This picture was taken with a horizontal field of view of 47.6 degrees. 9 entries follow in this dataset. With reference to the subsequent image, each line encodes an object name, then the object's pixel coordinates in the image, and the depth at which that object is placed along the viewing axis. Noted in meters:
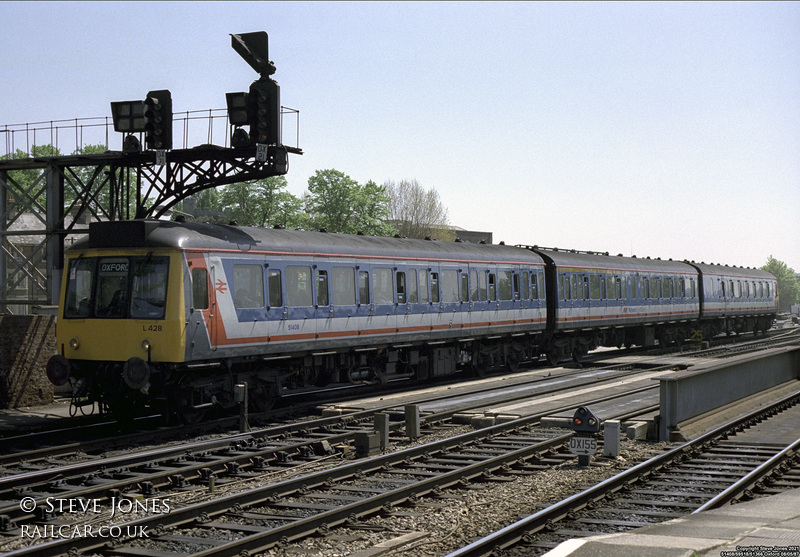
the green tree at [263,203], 71.06
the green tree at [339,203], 73.12
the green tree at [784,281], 178.12
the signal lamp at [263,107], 18.89
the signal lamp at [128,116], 20.47
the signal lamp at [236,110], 19.25
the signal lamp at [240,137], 19.88
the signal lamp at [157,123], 19.69
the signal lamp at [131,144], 20.81
